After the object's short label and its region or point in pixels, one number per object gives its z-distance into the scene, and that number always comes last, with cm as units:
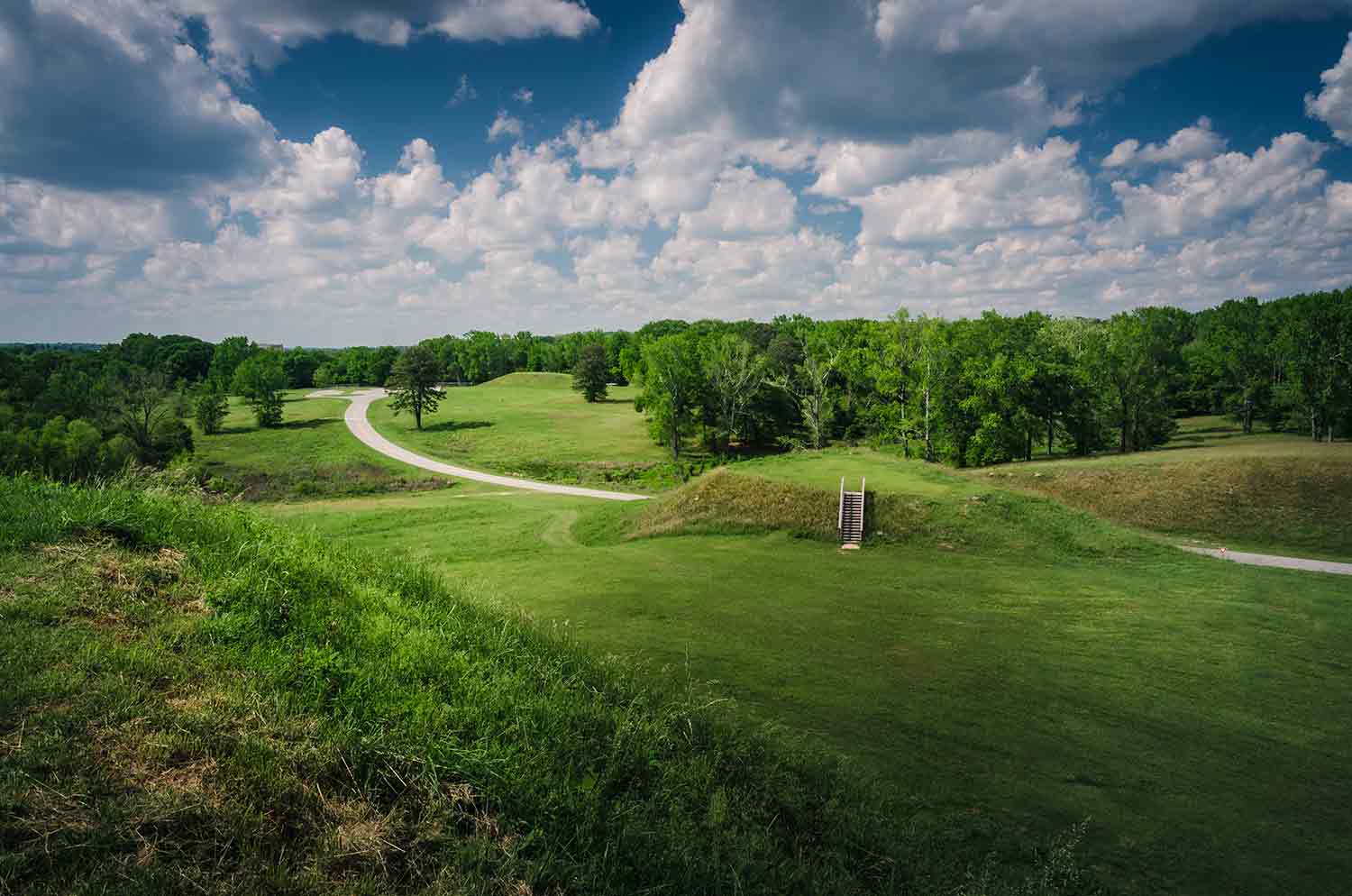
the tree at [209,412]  8006
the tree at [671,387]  7069
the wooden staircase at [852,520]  2969
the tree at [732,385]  7181
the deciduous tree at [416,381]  8525
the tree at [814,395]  7015
